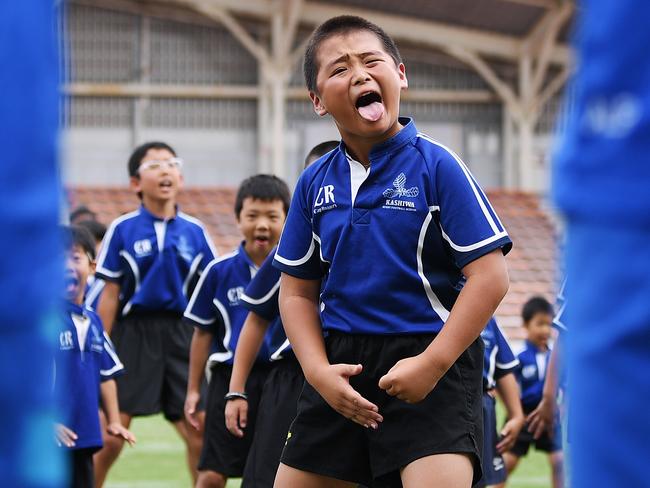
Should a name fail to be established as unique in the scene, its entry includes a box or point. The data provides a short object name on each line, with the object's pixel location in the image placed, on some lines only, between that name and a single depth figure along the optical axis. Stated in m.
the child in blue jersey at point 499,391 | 5.09
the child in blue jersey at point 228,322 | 5.22
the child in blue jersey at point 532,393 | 6.95
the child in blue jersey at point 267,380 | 4.43
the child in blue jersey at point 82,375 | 4.67
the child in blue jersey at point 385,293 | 2.99
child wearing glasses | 6.79
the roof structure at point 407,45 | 21.91
